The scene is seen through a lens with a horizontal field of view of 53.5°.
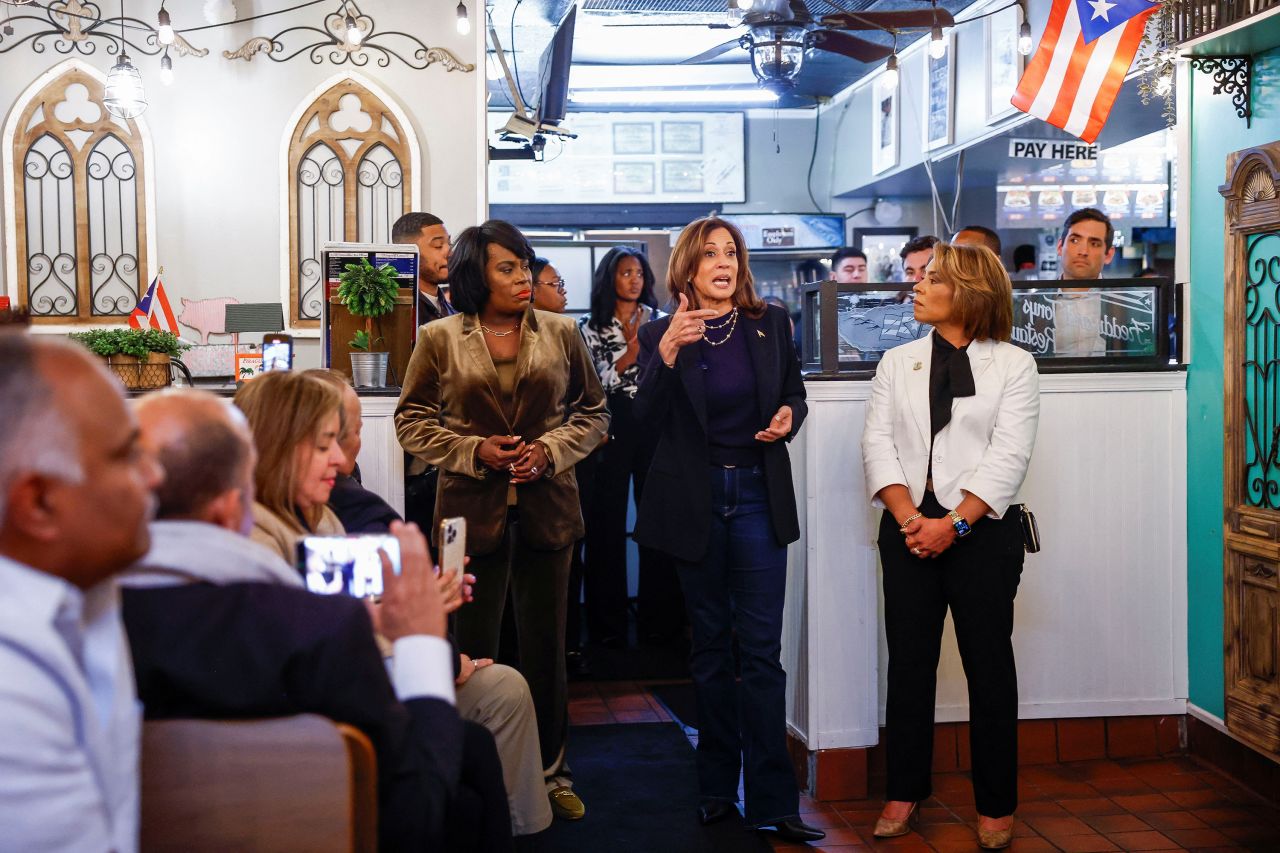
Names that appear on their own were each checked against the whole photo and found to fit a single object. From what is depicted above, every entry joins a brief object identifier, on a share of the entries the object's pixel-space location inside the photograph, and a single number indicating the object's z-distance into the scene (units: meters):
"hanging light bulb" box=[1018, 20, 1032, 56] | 5.18
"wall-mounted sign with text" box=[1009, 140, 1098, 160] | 7.06
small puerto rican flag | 4.57
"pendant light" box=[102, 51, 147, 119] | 5.53
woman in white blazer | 3.37
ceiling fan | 5.81
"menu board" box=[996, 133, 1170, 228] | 8.49
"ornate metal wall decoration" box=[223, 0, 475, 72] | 6.37
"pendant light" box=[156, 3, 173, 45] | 5.49
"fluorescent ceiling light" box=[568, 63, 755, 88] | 9.55
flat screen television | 7.14
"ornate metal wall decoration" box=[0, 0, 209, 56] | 6.24
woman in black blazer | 3.39
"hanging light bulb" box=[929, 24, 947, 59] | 5.47
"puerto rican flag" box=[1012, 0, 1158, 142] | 4.33
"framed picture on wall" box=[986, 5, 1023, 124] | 6.54
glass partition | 3.99
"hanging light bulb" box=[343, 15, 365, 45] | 5.75
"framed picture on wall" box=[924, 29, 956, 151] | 7.60
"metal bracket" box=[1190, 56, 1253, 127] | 3.79
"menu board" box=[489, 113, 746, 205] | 10.63
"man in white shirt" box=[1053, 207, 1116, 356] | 4.11
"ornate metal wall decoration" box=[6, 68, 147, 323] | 6.31
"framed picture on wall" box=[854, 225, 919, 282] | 10.20
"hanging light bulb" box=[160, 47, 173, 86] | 5.88
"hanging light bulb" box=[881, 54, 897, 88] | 5.95
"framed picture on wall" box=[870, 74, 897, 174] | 8.77
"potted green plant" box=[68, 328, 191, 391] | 3.75
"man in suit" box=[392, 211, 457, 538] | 4.38
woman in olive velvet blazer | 3.47
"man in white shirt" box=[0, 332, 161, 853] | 1.17
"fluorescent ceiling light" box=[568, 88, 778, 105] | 10.08
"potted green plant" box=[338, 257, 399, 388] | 3.88
